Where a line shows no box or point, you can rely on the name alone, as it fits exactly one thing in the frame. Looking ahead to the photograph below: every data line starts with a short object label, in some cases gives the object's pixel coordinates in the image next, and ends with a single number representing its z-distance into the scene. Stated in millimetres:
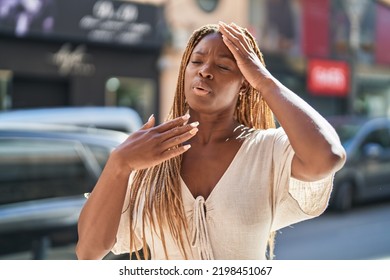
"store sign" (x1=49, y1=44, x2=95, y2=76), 6348
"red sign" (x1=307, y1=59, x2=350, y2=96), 6059
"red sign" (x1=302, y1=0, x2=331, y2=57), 6250
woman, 1061
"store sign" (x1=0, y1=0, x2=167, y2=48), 4866
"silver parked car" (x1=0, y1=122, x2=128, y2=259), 2213
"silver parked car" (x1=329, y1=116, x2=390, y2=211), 5234
